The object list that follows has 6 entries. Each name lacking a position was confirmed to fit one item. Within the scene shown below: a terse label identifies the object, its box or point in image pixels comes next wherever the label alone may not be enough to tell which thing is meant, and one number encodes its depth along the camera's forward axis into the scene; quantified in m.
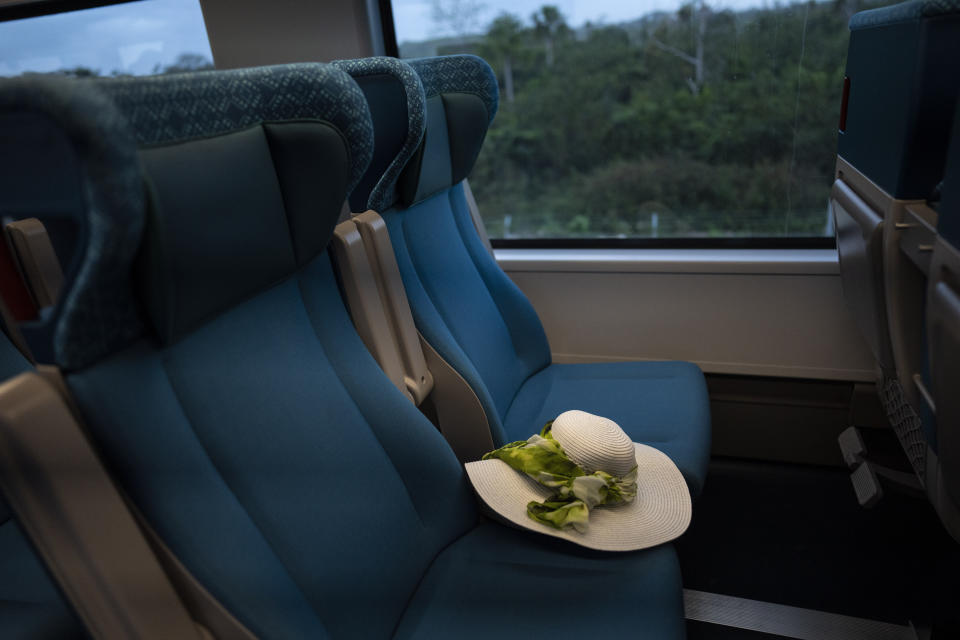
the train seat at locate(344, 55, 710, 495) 1.34
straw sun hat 1.06
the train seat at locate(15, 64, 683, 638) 0.65
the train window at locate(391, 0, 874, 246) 1.96
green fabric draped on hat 1.06
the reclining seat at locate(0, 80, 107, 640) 0.55
